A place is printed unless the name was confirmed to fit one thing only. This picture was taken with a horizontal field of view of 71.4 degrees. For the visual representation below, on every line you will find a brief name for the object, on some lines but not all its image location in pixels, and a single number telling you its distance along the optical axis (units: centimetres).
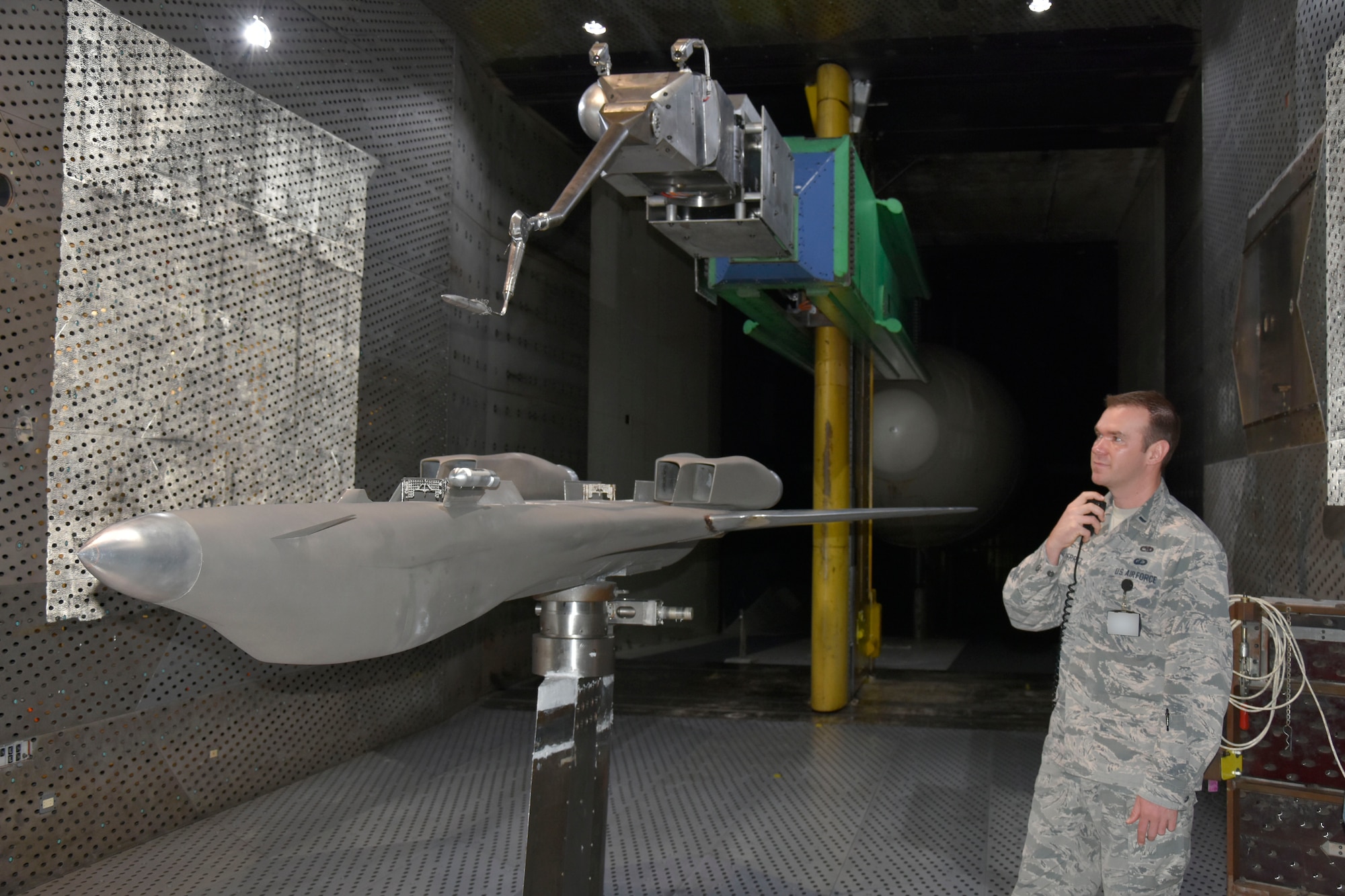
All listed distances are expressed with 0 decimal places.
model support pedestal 195
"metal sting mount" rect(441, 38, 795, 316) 286
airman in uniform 214
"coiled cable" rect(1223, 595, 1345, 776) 300
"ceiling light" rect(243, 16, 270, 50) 433
